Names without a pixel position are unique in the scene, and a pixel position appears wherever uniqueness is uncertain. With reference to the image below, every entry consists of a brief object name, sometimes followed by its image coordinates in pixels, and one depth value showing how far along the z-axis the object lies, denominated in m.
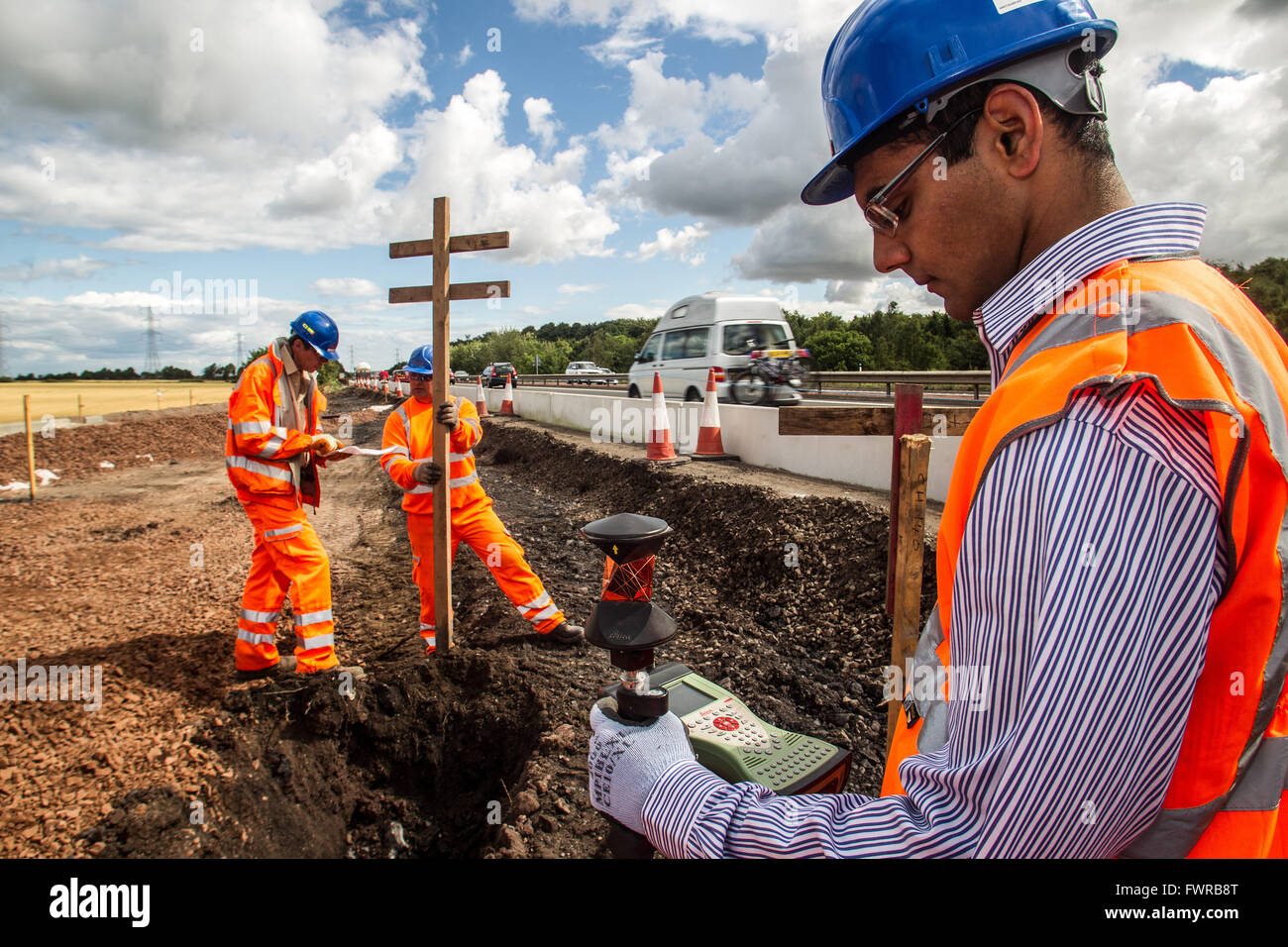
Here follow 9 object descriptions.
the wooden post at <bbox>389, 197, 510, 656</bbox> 4.59
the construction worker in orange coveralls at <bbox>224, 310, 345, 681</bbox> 4.71
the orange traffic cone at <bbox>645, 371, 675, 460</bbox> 9.85
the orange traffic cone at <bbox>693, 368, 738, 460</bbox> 9.97
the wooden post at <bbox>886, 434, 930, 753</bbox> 2.85
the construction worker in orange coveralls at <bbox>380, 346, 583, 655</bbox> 5.30
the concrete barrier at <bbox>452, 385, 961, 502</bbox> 7.16
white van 14.45
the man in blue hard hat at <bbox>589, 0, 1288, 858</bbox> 0.67
